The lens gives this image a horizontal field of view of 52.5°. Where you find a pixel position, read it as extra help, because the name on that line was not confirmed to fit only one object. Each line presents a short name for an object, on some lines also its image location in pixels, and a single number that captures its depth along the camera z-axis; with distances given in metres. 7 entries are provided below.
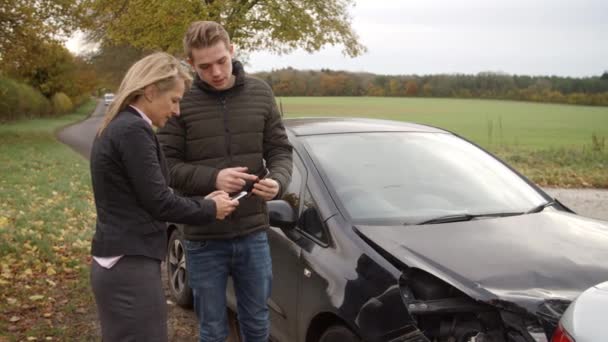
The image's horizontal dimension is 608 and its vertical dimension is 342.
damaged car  2.63
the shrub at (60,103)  47.84
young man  2.98
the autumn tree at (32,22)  21.48
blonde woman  2.31
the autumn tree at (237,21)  20.59
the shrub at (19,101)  33.09
